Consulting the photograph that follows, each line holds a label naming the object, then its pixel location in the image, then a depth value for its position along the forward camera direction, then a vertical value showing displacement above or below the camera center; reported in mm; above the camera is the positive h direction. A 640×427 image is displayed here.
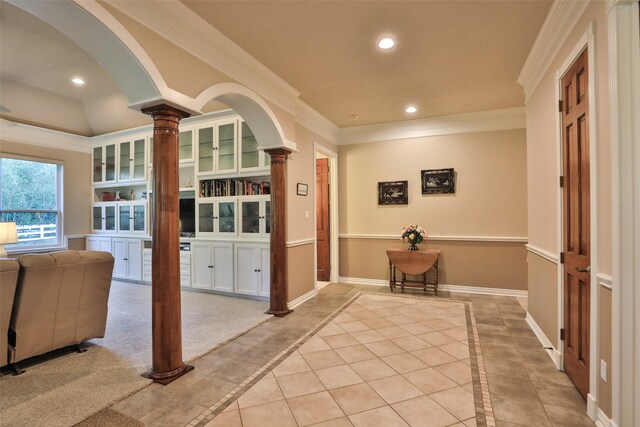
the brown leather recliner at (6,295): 2104 -549
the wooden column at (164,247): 2139 -225
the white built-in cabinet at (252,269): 4066 -730
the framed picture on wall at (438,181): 4602 +498
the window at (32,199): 4590 +263
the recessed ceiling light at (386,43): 2520 +1434
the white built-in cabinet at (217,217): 4273 -31
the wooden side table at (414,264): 4352 -732
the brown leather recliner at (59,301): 2209 -669
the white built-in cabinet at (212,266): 4292 -728
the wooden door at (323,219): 5344 -83
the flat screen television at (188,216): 4762 -16
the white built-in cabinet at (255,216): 4055 -18
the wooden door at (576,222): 1871 -61
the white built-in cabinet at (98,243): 5352 -491
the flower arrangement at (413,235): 4504 -313
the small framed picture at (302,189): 4021 +337
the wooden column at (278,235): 3549 -246
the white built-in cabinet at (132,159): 5078 +949
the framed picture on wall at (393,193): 4863 +342
